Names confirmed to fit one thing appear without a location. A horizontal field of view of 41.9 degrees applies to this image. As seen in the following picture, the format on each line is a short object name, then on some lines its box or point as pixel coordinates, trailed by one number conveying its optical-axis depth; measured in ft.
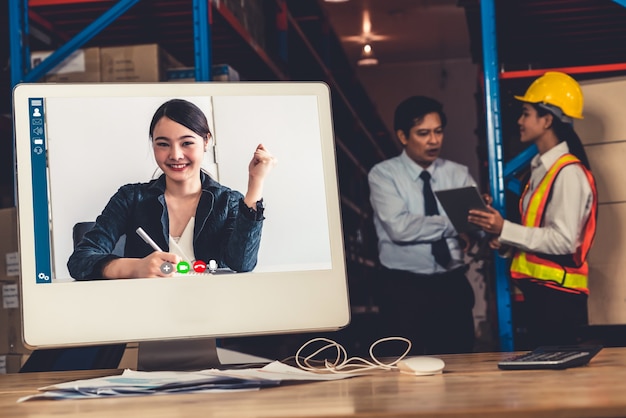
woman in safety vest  10.78
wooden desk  3.36
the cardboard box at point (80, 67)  11.72
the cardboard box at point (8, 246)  10.73
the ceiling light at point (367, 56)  33.61
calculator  4.75
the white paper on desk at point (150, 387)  4.36
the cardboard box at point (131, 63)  11.56
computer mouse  4.77
